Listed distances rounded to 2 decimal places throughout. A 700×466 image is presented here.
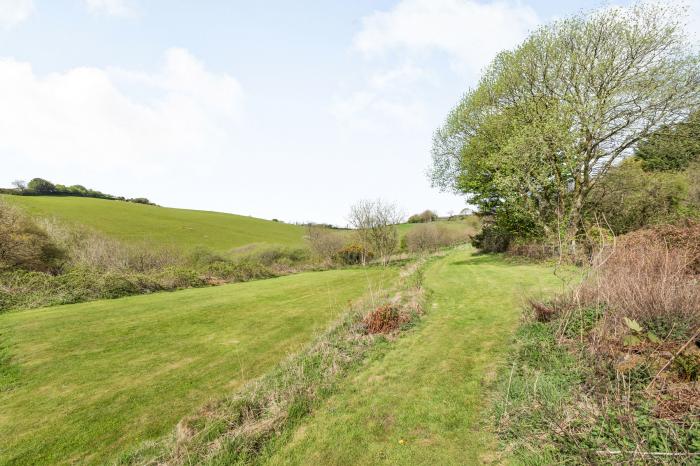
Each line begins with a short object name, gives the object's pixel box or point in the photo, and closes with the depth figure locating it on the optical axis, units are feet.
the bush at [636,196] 61.31
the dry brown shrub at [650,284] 18.25
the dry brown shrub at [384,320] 31.77
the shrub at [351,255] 142.41
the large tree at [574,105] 54.65
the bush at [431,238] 166.61
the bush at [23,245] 63.77
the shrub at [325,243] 146.92
